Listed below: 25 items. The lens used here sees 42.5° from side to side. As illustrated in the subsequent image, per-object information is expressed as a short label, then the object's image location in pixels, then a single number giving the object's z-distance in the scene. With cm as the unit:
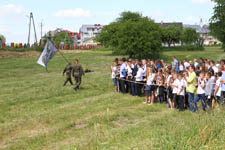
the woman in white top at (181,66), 1933
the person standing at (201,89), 1110
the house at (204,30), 15220
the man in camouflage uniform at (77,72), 1762
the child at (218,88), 1100
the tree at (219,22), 5291
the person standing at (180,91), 1177
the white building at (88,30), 16600
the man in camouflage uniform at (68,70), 1859
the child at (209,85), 1115
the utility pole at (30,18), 6825
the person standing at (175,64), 2042
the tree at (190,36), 7769
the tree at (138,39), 4609
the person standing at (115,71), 1691
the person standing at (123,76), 1645
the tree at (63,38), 12225
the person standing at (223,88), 1102
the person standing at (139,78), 1529
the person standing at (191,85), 1143
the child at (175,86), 1192
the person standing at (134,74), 1579
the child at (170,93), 1260
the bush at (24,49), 5607
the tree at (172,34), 8262
